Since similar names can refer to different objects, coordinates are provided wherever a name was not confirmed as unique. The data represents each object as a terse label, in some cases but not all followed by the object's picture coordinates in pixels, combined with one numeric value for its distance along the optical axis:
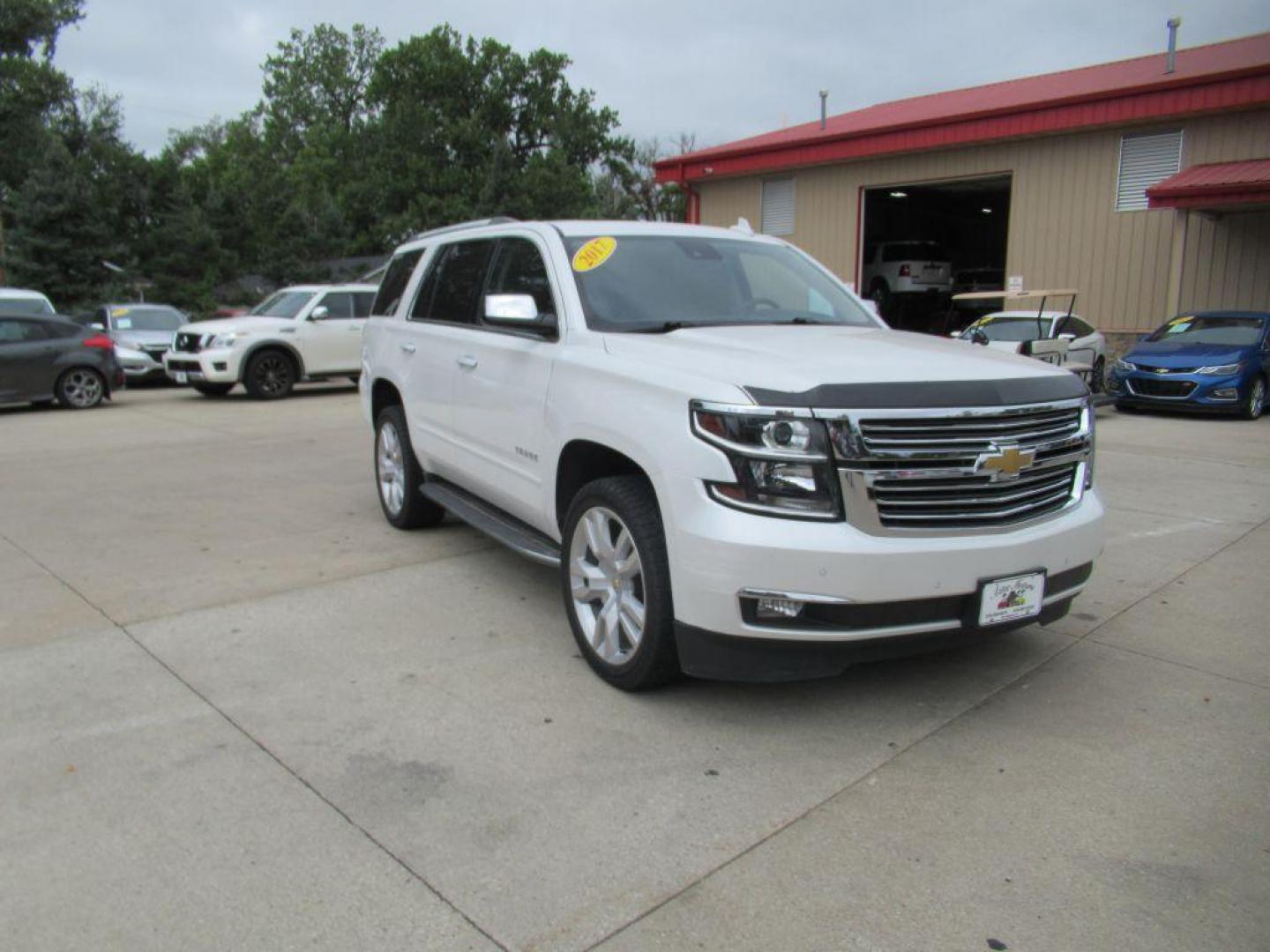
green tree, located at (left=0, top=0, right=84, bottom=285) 36.91
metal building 16.86
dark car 13.94
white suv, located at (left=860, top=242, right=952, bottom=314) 25.53
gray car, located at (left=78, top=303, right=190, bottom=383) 17.75
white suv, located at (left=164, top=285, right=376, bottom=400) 15.26
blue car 13.77
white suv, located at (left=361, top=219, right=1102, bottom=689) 3.32
